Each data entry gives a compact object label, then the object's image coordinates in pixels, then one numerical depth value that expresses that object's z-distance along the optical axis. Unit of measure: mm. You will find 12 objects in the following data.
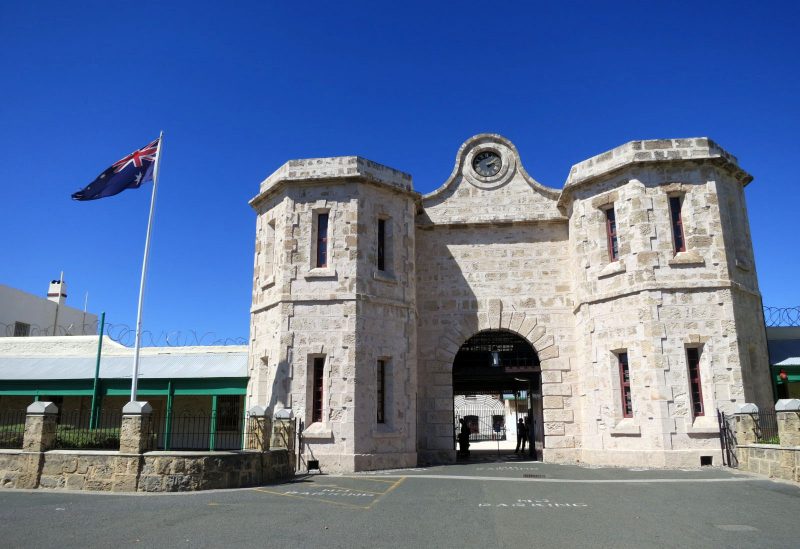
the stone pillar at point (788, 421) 12211
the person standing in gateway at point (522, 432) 22894
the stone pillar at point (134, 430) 11500
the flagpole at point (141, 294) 15500
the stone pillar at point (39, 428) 11961
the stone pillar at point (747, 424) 14078
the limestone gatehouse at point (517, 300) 15938
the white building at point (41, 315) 30097
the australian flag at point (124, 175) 16469
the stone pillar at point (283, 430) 14727
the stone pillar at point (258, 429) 13367
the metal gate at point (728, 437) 14789
